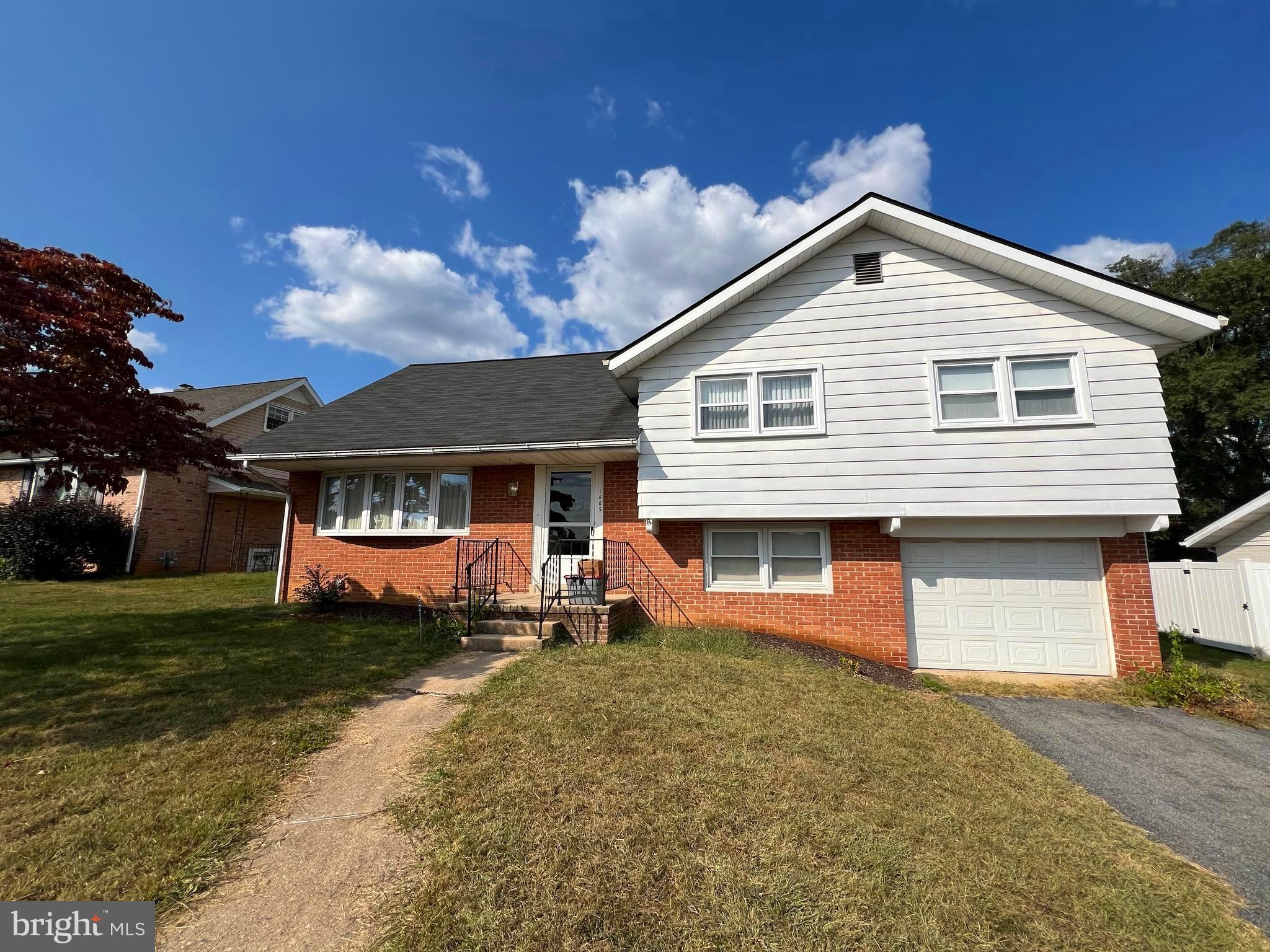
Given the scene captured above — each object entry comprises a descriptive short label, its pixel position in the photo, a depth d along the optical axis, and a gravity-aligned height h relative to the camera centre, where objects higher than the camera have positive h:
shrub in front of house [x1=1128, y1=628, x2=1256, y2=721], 6.95 -1.66
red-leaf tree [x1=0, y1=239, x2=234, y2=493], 6.48 +2.48
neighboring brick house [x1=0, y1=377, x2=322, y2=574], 17.33 +1.95
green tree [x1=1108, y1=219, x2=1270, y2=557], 23.83 +8.08
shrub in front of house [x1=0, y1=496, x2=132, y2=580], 14.73 +0.60
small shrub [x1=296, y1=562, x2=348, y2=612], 10.38 -0.53
